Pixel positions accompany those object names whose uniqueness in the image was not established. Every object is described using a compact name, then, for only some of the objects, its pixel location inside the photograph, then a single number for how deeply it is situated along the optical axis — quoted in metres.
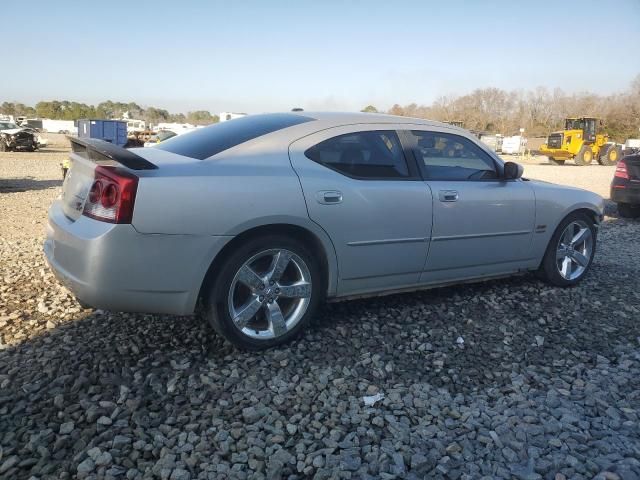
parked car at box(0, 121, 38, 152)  27.88
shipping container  28.27
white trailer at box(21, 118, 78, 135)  71.12
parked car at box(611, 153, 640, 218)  9.27
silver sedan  2.90
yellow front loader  30.06
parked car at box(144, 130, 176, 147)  18.77
